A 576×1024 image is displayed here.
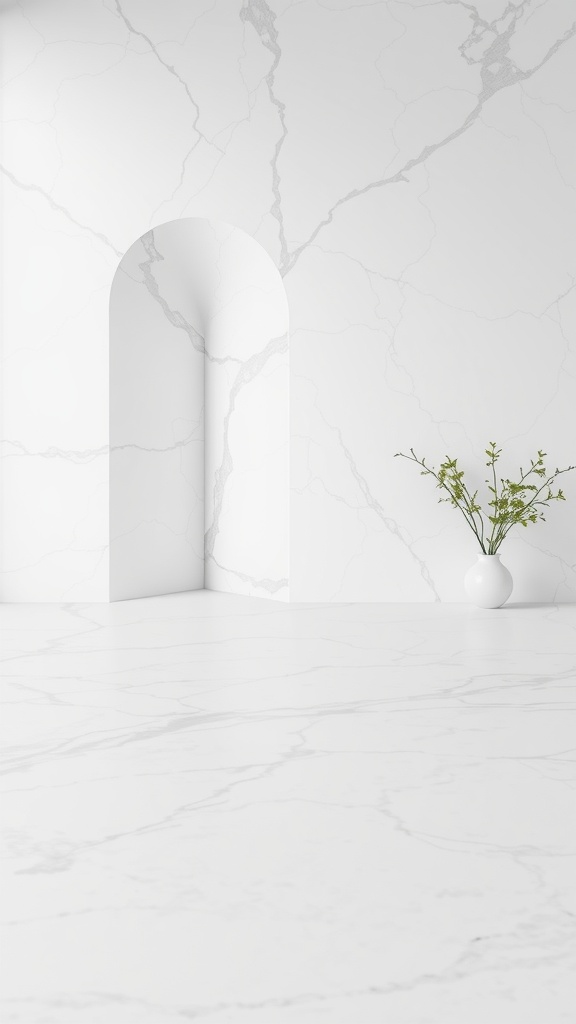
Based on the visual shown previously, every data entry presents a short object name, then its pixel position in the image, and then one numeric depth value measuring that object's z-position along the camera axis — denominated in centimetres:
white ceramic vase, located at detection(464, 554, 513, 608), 244
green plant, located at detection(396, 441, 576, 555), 246
